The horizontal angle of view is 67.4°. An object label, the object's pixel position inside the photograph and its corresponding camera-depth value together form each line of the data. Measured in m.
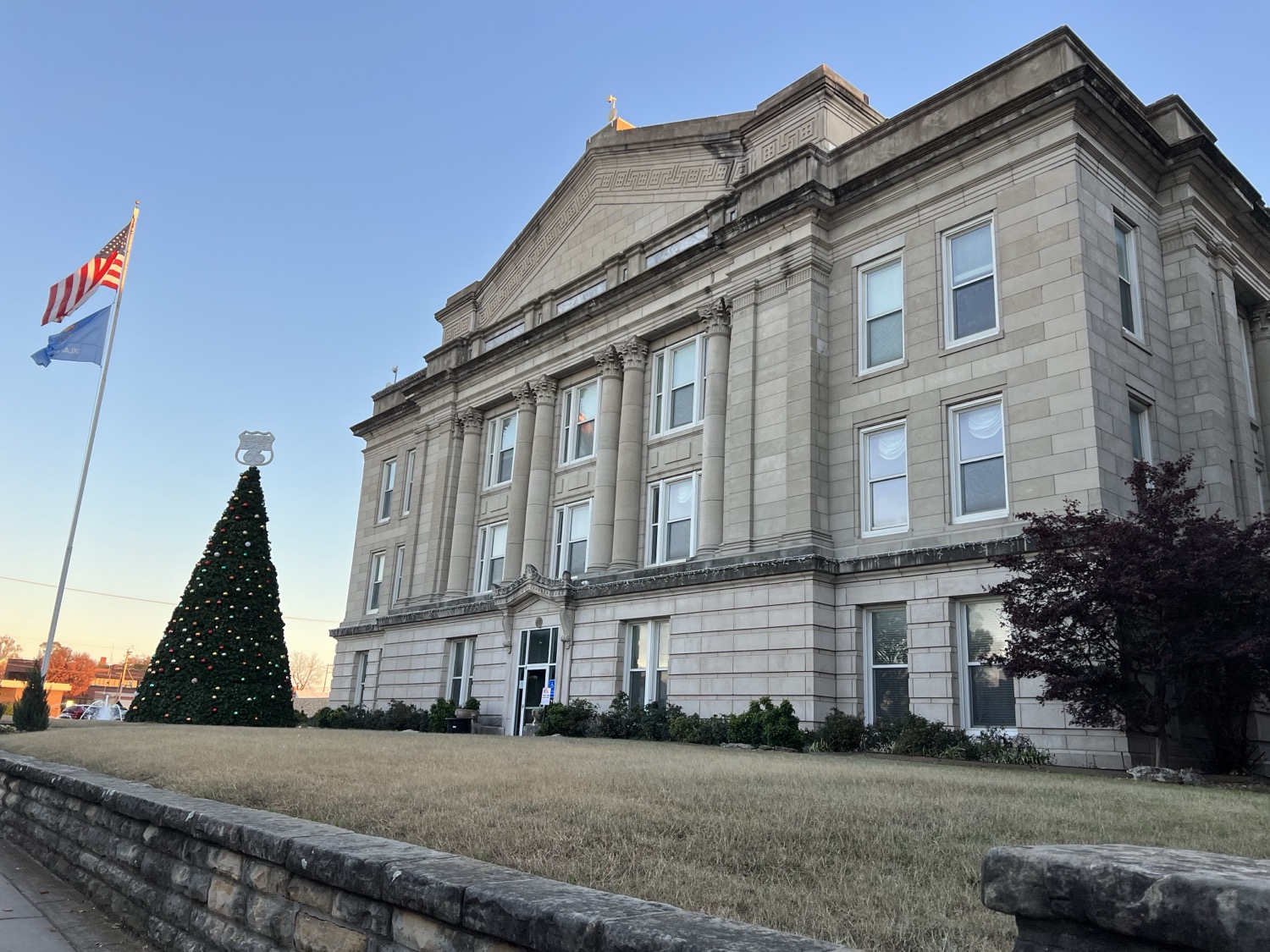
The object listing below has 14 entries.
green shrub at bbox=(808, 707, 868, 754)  19.58
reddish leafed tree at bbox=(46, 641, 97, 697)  120.88
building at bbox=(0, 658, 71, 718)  77.50
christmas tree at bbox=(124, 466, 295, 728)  28.88
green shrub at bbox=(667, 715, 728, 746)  21.20
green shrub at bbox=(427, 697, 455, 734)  30.05
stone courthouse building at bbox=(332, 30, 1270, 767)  19.61
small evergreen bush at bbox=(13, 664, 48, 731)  23.80
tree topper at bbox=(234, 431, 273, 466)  32.84
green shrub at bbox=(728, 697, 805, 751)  19.88
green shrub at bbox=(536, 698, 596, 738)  24.69
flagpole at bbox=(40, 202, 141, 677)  29.38
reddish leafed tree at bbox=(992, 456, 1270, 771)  14.38
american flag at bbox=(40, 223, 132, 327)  31.02
